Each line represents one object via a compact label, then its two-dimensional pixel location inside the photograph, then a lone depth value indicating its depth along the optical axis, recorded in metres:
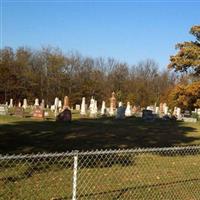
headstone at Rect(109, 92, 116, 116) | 45.22
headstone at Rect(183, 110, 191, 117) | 49.75
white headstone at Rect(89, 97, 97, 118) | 39.79
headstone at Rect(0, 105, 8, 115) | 33.20
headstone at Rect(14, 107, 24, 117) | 32.62
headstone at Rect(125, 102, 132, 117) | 45.32
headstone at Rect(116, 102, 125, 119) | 39.25
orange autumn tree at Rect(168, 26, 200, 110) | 28.30
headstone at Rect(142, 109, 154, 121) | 38.41
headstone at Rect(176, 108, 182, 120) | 44.88
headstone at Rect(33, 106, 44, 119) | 31.85
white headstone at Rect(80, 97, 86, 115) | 41.03
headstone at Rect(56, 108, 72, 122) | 29.46
